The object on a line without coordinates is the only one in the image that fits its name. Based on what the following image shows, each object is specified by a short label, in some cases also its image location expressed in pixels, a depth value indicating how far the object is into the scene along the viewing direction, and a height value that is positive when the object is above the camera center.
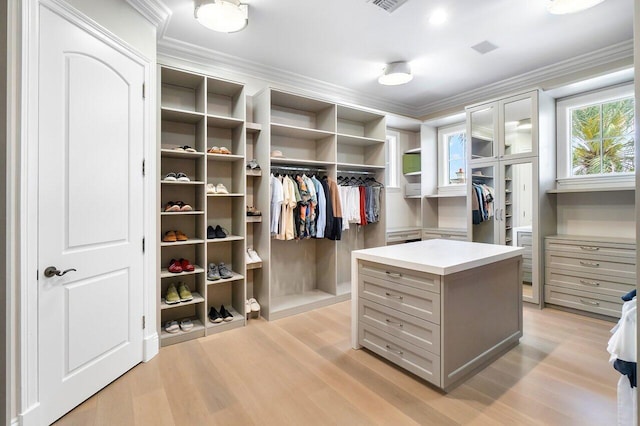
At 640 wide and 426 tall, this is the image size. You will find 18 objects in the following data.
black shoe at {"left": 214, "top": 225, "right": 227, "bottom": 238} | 3.00 -0.20
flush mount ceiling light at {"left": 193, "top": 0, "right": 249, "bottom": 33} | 2.27 +1.54
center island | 1.91 -0.67
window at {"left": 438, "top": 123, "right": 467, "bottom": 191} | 4.65 +0.89
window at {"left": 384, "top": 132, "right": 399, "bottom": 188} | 4.96 +0.89
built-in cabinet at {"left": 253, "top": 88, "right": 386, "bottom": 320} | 3.26 +0.57
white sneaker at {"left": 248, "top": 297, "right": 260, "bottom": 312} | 3.21 -0.99
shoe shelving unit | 2.79 +0.24
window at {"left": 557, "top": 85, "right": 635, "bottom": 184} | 3.32 +0.90
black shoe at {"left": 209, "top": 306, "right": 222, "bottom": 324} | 2.93 -1.02
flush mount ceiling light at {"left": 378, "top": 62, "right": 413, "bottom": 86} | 3.46 +1.61
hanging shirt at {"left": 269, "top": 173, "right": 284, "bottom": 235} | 3.22 +0.11
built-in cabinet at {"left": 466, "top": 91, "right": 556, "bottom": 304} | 3.48 +0.49
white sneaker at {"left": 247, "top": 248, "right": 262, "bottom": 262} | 3.20 -0.46
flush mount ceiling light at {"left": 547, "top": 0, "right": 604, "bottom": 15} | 2.19 +1.53
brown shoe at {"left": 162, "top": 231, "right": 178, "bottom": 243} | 2.67 -0.22
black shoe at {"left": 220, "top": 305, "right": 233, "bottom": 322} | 2.97 -1.01
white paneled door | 1.70 +0.00
